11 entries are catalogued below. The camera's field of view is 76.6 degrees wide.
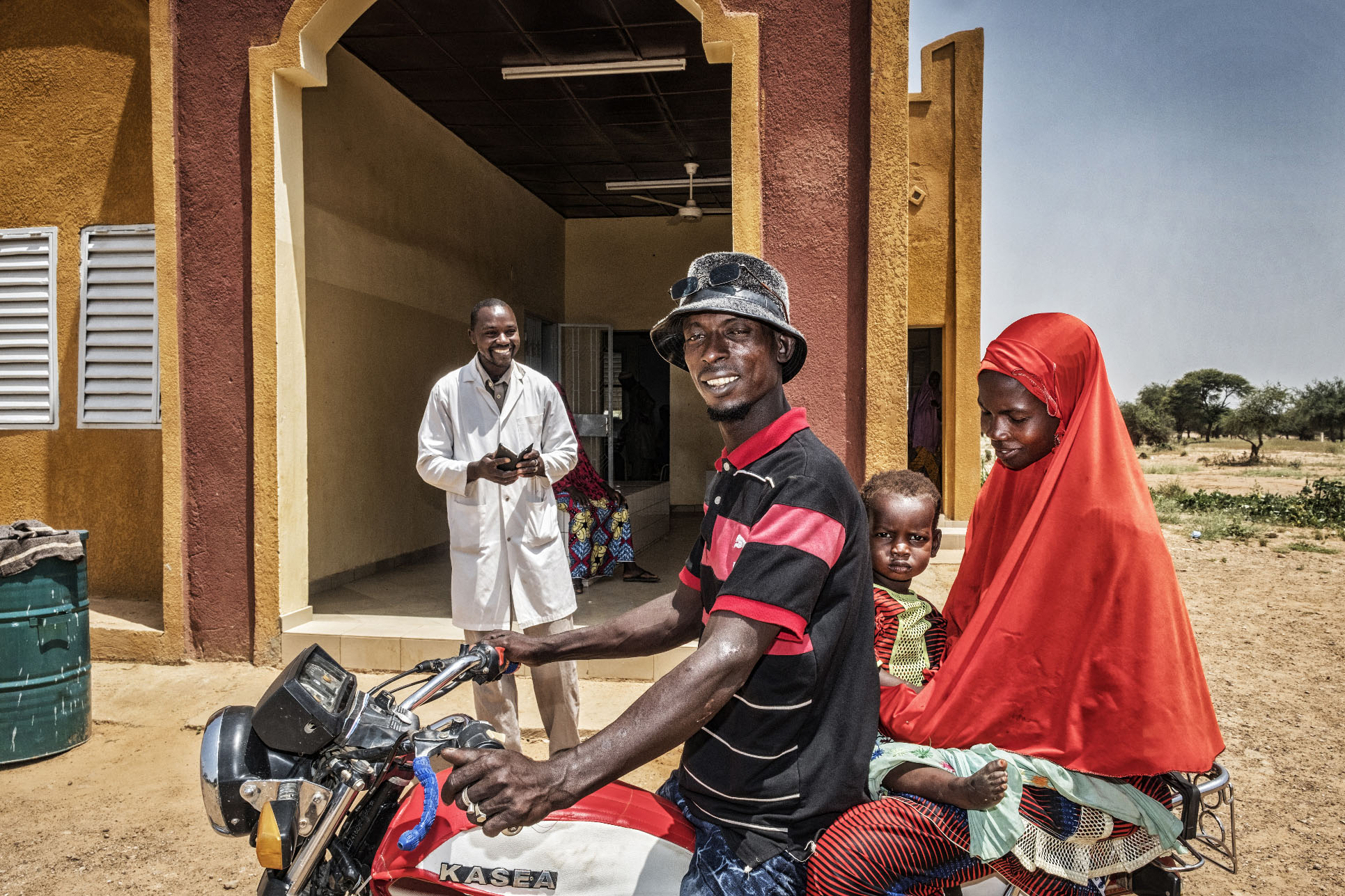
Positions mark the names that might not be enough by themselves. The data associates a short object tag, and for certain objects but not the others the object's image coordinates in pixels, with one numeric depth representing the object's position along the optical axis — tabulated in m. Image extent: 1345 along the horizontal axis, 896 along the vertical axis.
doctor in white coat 3.91
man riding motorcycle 1.42
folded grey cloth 4.21
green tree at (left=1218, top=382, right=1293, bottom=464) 36.62
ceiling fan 10.34
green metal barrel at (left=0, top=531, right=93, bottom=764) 4.30
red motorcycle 1.36
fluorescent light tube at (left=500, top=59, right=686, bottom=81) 7.18
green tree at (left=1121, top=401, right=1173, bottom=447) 41.53
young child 2.37
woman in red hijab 1.67
